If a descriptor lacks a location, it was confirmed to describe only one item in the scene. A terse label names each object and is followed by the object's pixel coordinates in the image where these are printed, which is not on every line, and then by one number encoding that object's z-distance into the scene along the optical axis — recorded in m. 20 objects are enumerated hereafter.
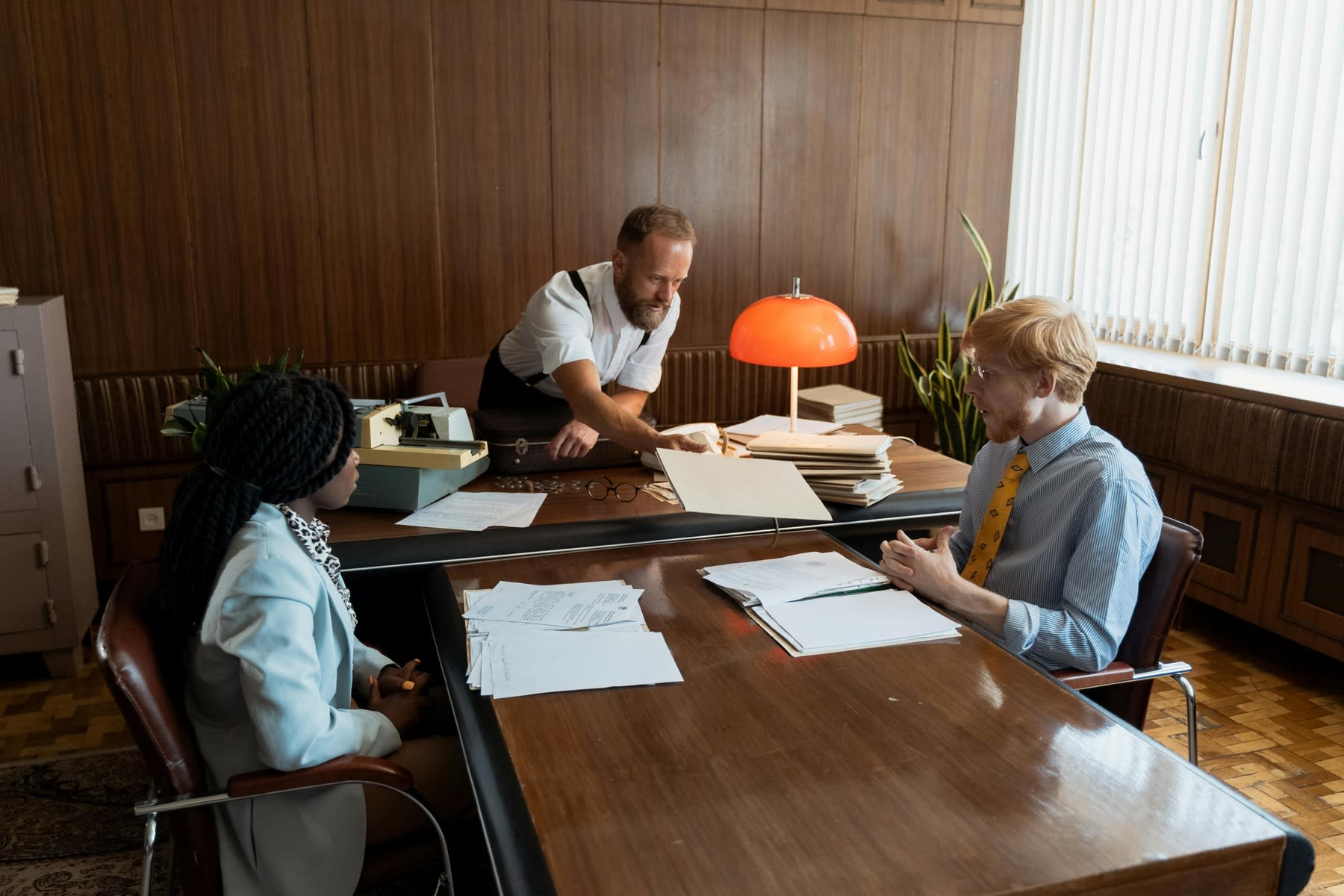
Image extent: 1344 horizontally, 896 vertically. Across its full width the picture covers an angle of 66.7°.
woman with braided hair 1.50
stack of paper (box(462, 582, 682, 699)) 1.61
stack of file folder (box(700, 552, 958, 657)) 1.76
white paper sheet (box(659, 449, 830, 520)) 2.17
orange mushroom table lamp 2.68
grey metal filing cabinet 3.30
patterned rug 2.38
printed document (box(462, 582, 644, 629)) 1.83
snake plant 4.56
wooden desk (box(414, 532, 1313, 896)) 1.15
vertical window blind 3.58
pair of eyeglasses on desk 2.54
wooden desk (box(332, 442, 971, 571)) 2.17
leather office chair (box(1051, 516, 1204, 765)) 1.89
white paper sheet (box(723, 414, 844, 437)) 3.14
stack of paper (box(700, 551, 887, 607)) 1.94
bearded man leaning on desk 2.77
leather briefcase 2.71
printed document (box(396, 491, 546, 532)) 2.30
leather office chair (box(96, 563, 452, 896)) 1.46
